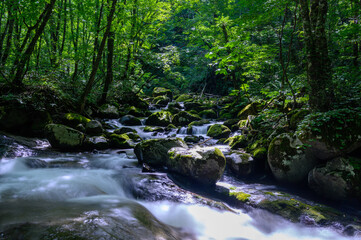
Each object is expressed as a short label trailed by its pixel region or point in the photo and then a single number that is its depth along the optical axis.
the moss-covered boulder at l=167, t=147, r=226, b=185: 4.73
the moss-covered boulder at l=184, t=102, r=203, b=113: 15.16
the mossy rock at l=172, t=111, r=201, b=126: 12.36
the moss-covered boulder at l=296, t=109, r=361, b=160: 4.25
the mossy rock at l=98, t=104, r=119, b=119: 11.98
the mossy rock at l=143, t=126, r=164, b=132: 10.50
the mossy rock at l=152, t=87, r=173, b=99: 20.58
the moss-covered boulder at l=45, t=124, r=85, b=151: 6.51
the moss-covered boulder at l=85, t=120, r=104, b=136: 7.92
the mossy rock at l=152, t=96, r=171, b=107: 17.67
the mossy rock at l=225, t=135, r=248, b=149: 7.26
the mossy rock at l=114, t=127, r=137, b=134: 9.70
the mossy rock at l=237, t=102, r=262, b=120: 9.24
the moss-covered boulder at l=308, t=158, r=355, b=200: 4.04
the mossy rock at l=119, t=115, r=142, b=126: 11.89
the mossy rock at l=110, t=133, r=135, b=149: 7.77
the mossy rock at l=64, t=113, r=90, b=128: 7.89
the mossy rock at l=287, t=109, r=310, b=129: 5.56
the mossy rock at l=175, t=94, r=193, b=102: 18.33
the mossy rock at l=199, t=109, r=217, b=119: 13.55
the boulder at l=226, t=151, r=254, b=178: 5.63
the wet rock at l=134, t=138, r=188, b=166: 5.85
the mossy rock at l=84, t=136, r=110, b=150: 7.12
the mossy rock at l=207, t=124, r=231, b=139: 9.33
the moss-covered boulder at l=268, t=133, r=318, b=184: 4.77
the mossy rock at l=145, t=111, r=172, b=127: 12.17
